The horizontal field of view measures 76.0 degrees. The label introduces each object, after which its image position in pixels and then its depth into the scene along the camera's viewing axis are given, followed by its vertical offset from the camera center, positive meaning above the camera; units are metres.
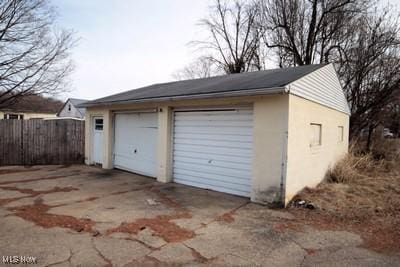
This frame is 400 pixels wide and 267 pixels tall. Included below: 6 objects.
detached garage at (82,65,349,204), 5.75 -0.25
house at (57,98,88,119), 30.94 +1.18
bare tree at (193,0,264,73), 21.36 +7.52
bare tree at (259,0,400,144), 14.70 +5.11
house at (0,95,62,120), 21.38 +0.81
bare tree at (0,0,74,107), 12.48 +3.56
